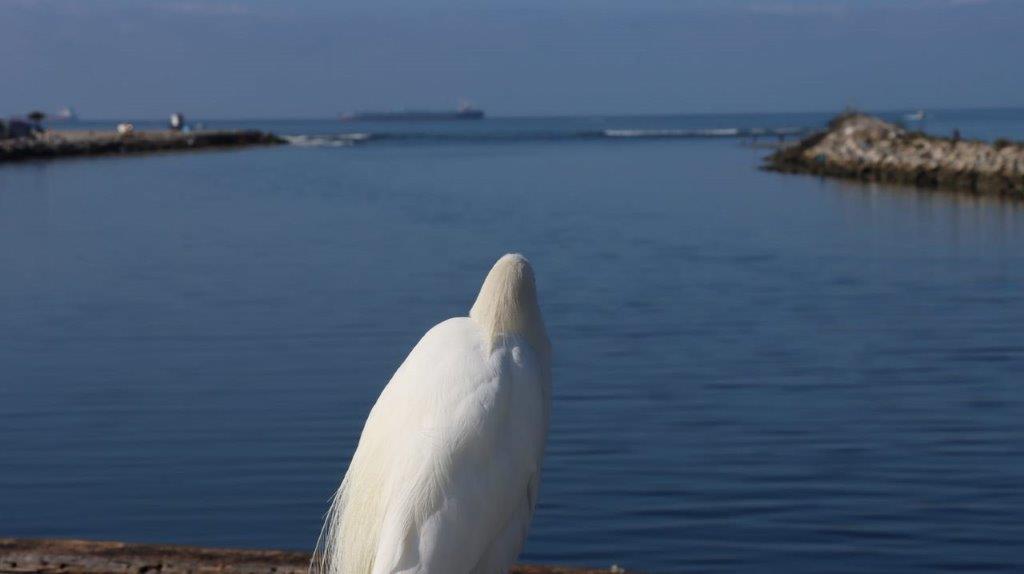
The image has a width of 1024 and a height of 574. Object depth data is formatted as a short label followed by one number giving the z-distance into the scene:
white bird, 3.75
